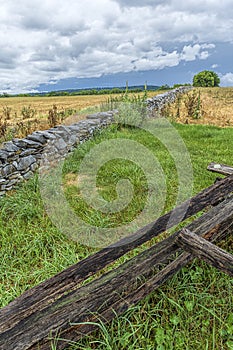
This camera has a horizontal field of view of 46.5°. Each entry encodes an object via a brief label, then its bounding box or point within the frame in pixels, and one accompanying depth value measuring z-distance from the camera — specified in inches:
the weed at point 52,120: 301.0
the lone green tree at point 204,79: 1894.7
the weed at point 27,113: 419.1
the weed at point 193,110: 459.6
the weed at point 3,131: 248.9
